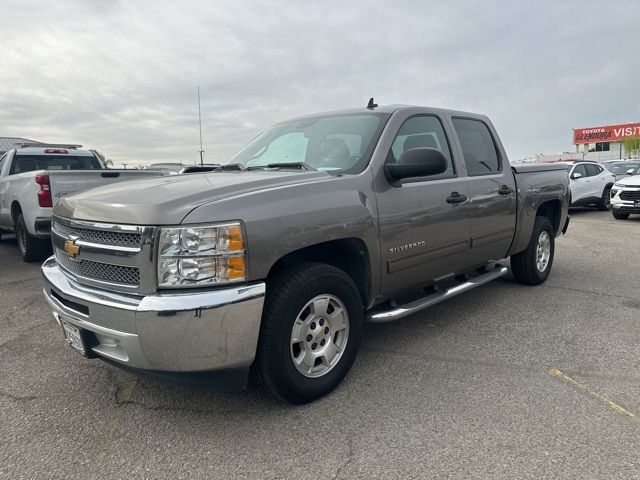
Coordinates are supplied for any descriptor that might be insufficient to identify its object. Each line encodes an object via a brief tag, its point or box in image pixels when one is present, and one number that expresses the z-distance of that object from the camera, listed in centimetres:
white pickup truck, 647
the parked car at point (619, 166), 1916
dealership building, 5991
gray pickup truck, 240
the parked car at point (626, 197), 1218
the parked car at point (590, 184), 1432
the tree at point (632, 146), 5541
